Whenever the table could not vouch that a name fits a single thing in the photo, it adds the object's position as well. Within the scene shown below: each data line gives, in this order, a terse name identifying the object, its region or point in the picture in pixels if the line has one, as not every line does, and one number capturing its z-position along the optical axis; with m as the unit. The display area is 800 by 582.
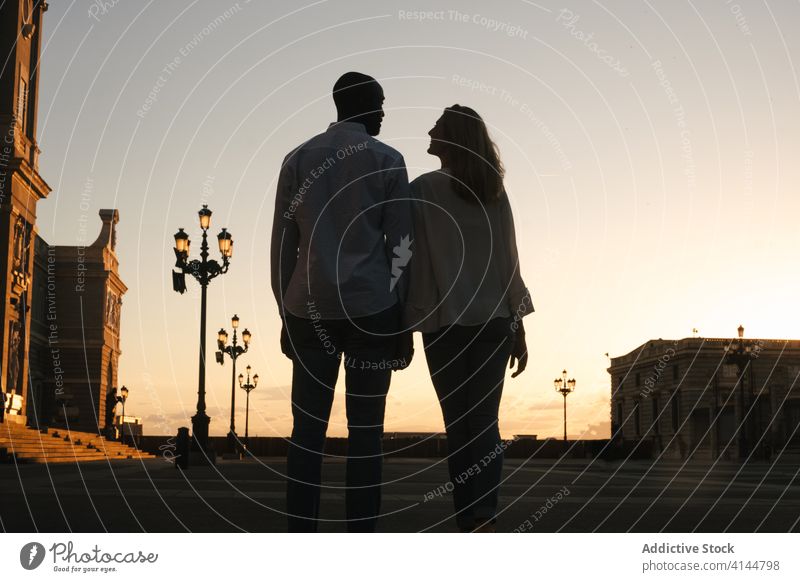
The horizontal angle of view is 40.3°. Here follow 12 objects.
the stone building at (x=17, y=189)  36.91
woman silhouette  5.11
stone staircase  26.52
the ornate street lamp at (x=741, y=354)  37.53
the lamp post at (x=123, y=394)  54.76
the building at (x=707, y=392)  73.50
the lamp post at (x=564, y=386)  47.38
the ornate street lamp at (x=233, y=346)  27.55
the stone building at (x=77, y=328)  56.97
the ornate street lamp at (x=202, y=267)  21.44
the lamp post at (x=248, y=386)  44.01
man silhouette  4.46
